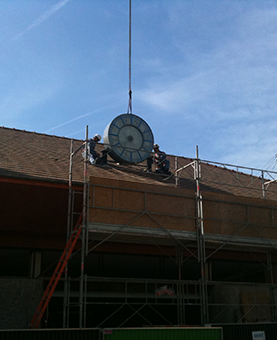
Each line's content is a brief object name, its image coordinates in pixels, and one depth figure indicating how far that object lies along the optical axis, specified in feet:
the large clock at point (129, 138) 65.77
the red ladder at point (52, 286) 50.39
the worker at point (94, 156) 63.79
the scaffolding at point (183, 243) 54.60
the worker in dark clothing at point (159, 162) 69.10
